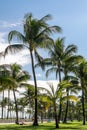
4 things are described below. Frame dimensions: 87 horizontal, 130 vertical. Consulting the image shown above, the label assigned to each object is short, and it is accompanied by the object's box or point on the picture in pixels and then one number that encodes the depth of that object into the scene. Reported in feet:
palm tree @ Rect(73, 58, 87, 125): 161.25
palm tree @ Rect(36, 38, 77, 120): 149.48
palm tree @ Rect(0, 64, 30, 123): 146.91
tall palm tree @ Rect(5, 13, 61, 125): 120.67
